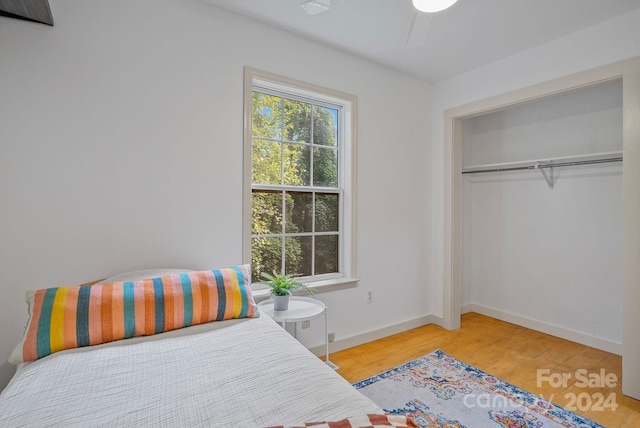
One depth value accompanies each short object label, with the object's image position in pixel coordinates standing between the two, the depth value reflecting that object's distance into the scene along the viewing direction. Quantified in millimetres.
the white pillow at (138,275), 1770
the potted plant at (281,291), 2154
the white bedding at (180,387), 954
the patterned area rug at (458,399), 1890
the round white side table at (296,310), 2061
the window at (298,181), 2498
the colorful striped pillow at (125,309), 1350
